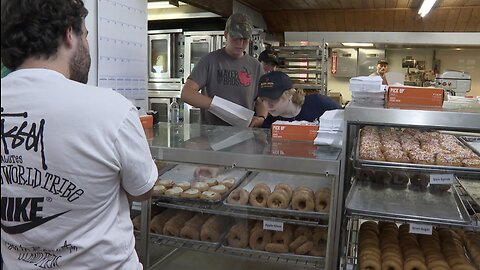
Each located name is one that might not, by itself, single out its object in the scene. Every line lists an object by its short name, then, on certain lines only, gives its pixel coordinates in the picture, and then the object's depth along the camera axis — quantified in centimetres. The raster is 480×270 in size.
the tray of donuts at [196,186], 180
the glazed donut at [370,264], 157
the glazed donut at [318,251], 164
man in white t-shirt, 92
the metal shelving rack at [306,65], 586
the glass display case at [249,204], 156
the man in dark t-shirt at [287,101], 240
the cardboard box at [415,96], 161
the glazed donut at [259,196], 171
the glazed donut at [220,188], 182
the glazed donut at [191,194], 180
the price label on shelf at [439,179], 159
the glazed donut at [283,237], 171
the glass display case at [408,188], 148
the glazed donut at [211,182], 187
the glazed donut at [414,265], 159
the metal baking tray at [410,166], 151
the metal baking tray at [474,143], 188
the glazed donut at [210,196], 177
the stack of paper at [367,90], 172
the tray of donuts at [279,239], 167
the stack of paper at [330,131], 176
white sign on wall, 233
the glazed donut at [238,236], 176
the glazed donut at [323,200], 162
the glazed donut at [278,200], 168
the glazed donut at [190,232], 182
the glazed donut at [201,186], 184
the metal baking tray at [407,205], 151
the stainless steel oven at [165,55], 570
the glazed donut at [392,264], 158
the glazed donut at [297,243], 169
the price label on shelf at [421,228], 153
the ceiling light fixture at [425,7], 494
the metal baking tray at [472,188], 197
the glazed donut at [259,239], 173
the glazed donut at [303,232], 171
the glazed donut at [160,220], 186
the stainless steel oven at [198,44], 554
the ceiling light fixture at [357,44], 675
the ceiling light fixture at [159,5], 571
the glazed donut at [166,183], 187
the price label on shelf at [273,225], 168
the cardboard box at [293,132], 194
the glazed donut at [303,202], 164
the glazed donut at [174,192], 183
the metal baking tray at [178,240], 177
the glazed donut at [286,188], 172
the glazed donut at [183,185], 187
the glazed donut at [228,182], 185
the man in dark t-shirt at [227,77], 301
